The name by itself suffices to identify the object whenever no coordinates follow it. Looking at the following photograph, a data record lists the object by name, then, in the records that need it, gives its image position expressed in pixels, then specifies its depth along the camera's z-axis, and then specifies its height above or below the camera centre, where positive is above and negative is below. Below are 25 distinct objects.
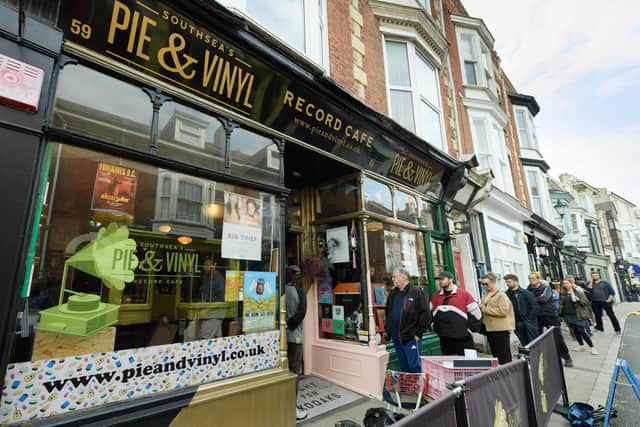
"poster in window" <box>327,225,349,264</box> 6.00 +0.72
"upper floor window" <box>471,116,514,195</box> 11.87 +4.95
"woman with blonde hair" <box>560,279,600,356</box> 8.27 -0.95
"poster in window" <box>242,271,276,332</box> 3.77 -0.21
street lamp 19.05 +4.17
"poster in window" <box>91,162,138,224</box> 2.84 +0.90
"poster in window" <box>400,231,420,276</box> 6.90 +0.59
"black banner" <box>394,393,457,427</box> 1.41 -0.68
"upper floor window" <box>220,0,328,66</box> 4.92 +4.39
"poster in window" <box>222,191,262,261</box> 3.74 +0.70
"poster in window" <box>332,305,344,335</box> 5.85 -0.70
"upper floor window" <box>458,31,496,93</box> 12.07 +8.36
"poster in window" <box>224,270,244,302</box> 3.64 +0.00
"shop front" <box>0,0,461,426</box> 2.49 +0.65
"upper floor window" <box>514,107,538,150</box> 17.67 +8.22
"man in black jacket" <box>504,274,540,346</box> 6.76 -0.75
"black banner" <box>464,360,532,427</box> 2.02 -0.89
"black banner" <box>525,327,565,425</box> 3.17 -1.17
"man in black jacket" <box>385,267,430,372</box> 4.77 -0.64
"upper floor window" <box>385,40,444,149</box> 7.62 +4.72
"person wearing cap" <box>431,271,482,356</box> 4.94 -0.65
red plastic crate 3.06 -0.94
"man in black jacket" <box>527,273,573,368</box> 7.34 -0.81
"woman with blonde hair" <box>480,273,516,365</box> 5.52 -0.78
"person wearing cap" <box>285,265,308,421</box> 4.85 -0.55
